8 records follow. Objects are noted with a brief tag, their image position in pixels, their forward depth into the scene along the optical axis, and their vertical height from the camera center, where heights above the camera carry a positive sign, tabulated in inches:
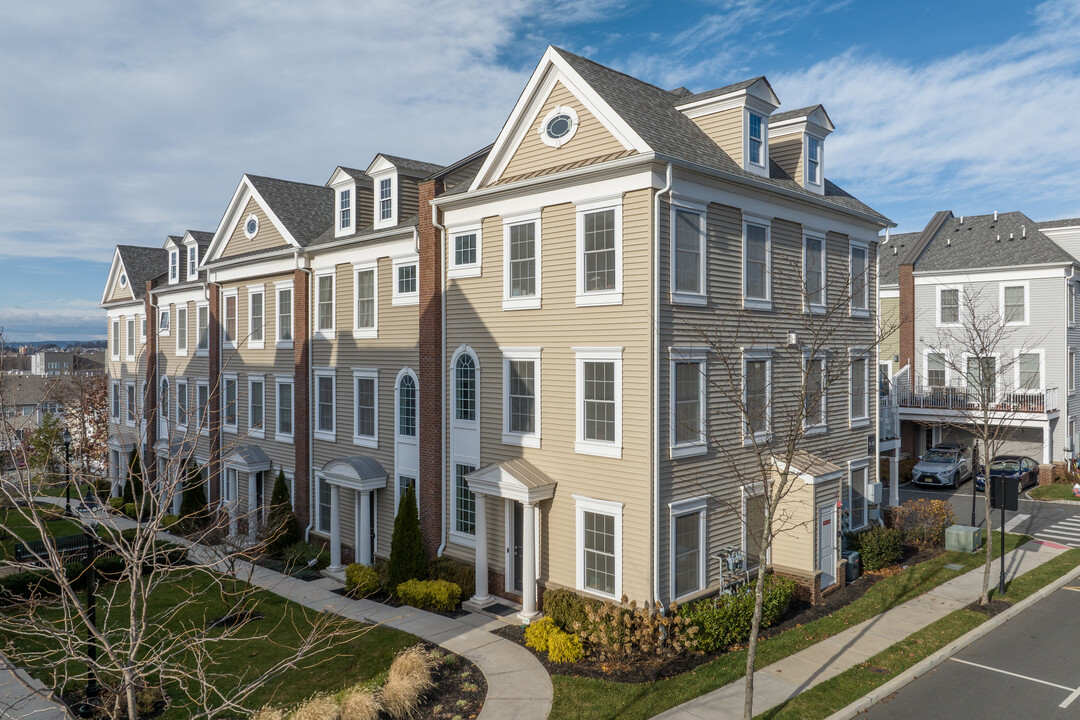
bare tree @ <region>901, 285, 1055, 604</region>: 1337.4 -44.3
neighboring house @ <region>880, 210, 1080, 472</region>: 1353.3 +68.8
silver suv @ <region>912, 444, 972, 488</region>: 1322.6 -212.8
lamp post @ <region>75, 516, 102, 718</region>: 469.7 -221.4
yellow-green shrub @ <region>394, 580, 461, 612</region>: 720.3 -243.6
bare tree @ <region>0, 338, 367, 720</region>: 262.1 -255.9
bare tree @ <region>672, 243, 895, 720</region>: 689.6 -20.3
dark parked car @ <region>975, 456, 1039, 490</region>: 1285.7 -210.1
